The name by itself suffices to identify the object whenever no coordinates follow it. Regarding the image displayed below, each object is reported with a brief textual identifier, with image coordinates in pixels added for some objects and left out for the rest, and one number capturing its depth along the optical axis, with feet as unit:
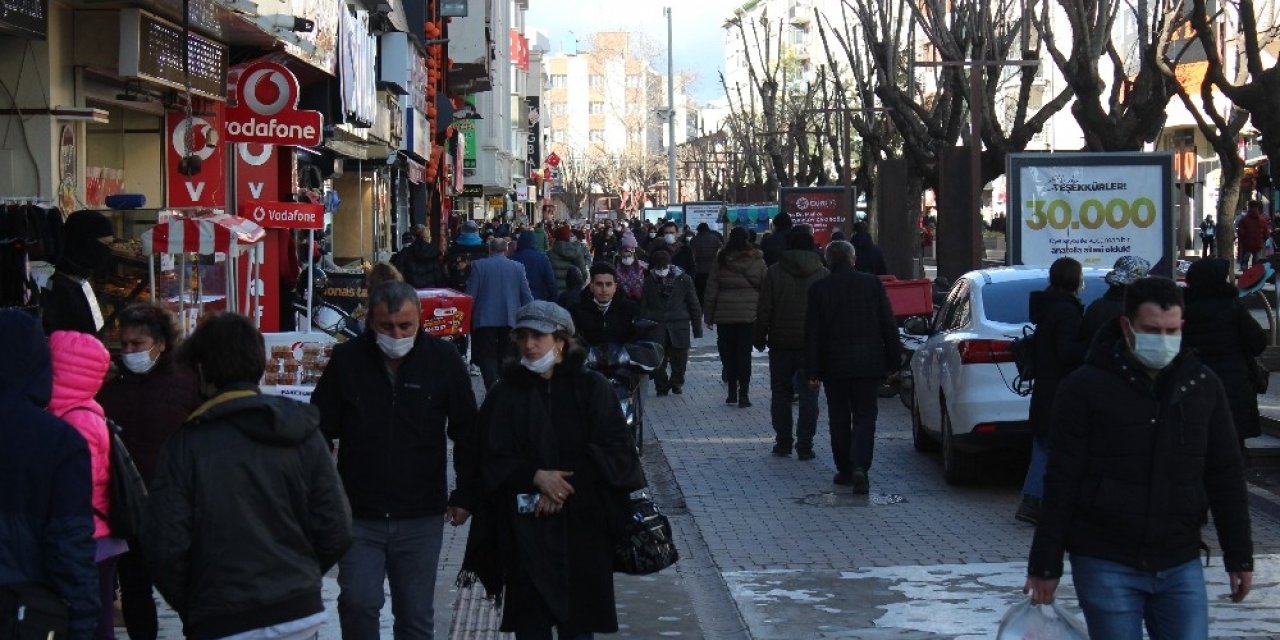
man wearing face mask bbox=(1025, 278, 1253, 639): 16.80
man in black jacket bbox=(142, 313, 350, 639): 15.65
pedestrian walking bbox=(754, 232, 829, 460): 45.47
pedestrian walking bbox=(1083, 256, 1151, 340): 30.83
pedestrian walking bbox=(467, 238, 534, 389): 53.31
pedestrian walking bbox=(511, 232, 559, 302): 61.78
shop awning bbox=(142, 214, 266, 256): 36.04
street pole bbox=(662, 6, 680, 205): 277.44
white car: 37.55
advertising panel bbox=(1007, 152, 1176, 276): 55.16
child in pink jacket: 18.84
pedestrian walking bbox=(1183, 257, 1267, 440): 32.12
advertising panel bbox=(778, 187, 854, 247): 121.90
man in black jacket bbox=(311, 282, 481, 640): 19.95
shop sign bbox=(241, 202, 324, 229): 49.85
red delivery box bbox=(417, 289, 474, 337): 47.03
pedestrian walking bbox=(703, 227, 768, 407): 55.93
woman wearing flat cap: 19.53
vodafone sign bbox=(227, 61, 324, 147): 53.26
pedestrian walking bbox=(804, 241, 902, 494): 38.14
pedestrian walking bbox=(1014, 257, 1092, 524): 32.01
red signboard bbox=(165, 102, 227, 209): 52.60
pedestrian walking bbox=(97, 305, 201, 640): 22.81
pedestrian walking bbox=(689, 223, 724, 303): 95.25
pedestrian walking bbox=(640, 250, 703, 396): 59.41
